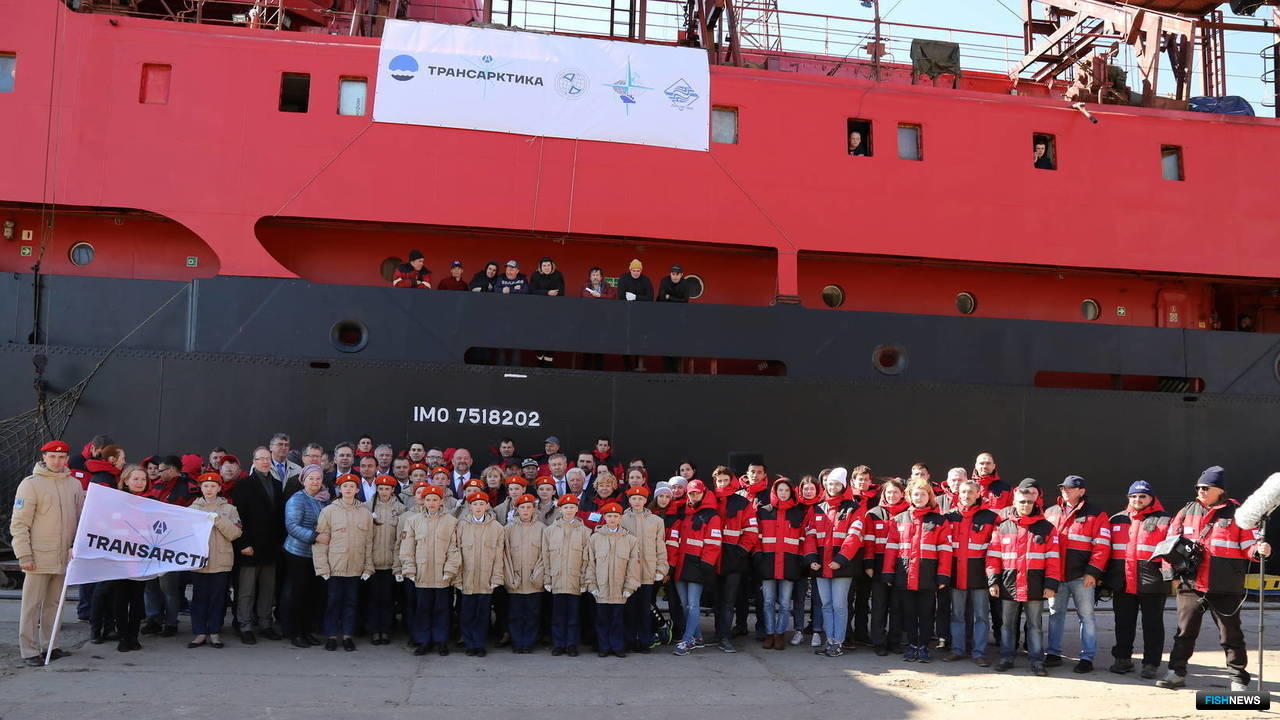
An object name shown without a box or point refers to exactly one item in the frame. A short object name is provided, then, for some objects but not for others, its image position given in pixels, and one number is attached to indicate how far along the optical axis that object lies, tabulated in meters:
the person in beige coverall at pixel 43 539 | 6.08
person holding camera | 5.92
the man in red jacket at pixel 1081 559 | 6.55
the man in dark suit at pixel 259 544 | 6.82
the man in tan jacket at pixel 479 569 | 6.70
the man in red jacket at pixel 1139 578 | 6.36
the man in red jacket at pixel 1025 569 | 6.47
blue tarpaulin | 11.14
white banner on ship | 9.63
